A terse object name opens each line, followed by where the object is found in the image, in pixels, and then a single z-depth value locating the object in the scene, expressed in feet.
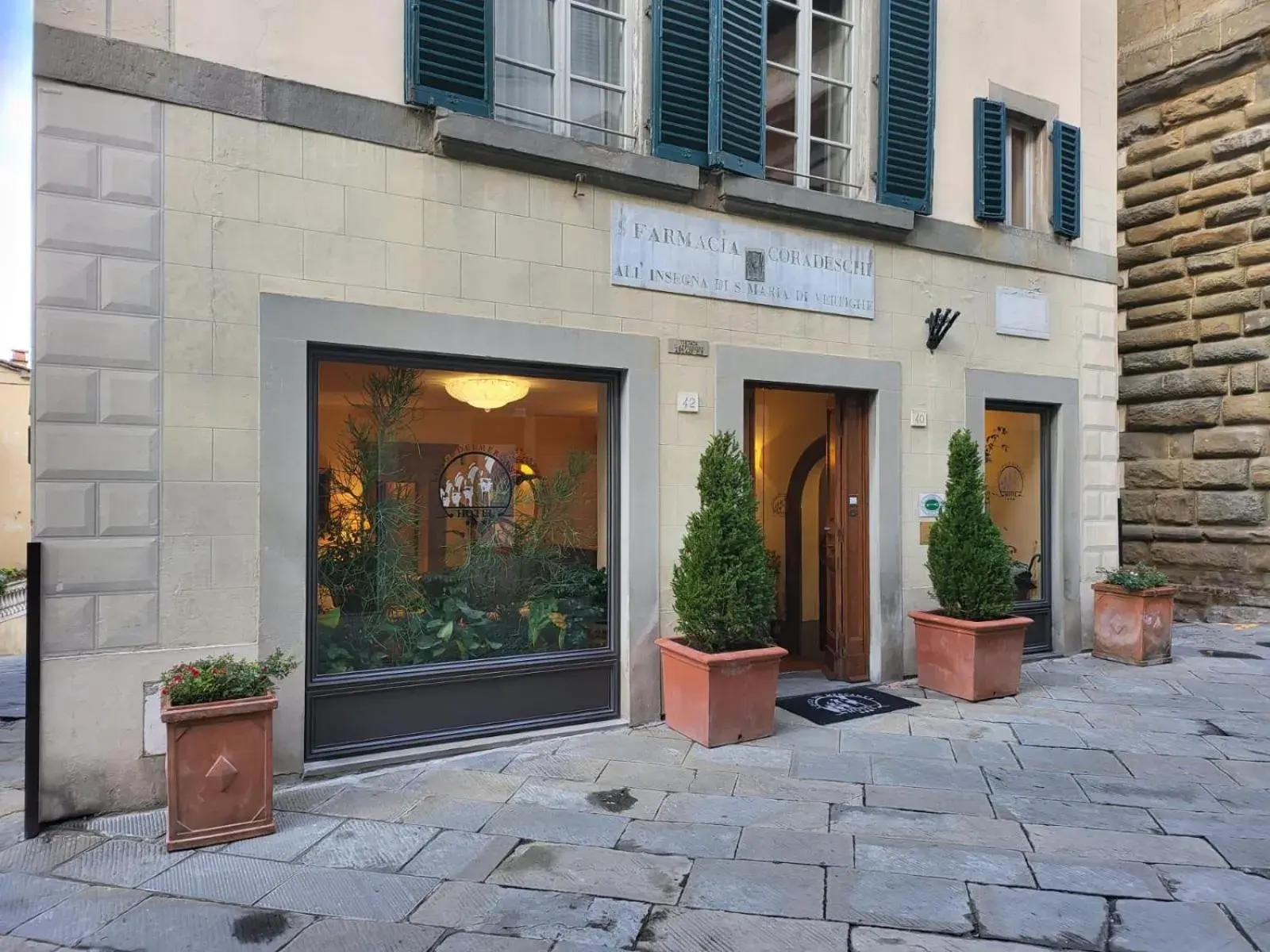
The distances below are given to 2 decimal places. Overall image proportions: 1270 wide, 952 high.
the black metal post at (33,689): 13.23
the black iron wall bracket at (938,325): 23.24
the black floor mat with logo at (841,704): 19.97
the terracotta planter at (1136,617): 25.02
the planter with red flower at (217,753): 12.68
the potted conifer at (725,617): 17.57
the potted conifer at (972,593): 21.08
